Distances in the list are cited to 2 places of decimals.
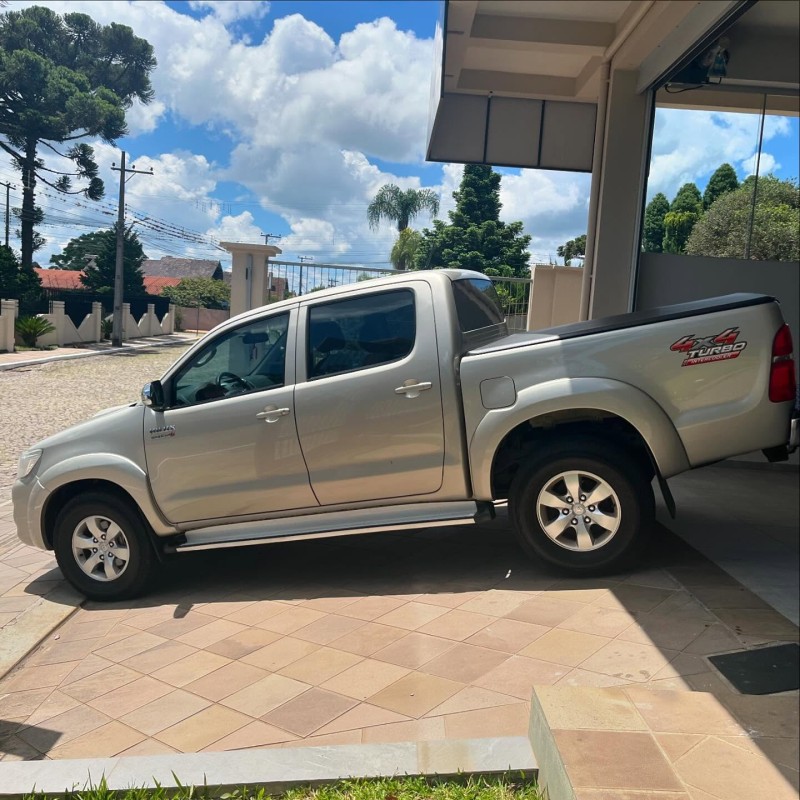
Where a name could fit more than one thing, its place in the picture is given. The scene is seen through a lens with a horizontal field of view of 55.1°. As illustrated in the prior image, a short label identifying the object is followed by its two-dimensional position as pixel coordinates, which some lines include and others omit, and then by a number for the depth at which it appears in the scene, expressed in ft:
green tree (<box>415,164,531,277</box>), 132.57
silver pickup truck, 15.42
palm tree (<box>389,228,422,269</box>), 112.88
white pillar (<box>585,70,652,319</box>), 28.99
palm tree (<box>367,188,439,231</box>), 116.78
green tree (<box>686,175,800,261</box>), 28.60
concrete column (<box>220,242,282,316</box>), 37.09
